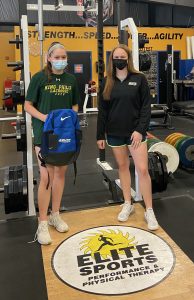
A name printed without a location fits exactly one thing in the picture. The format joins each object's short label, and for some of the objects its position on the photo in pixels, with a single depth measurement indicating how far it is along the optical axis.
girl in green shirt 2.68
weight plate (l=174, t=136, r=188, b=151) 4.87
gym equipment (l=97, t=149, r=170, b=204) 3.74
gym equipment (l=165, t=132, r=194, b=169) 4.80
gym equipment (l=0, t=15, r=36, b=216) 3.04
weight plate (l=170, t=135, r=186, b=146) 5.08
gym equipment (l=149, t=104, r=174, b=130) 8.05
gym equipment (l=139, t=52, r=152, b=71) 3.66
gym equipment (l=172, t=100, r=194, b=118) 9.77
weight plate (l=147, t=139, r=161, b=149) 4.78
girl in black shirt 2.89
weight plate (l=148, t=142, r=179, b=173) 4.48
